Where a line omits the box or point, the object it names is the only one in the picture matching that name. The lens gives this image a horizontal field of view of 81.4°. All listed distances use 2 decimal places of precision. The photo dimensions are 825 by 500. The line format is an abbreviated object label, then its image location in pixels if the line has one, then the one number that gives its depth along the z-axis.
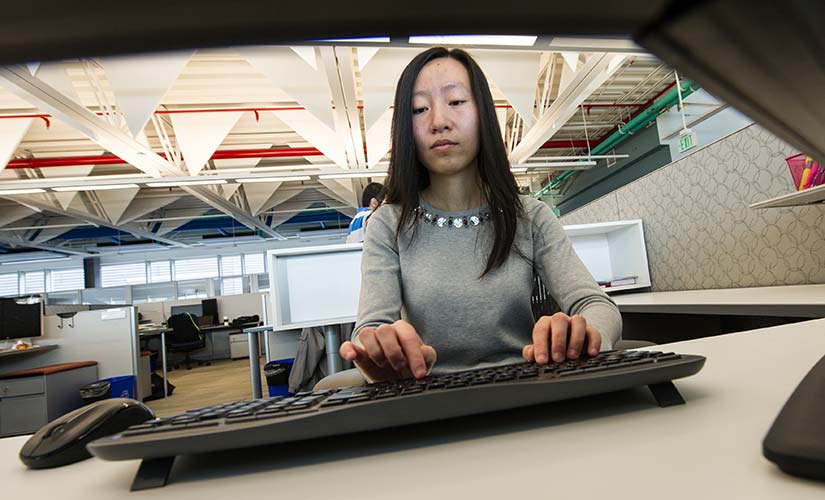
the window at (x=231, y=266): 13.04
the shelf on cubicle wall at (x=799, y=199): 1.31
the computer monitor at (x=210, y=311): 9.02
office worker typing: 0.88
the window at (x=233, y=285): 12.63
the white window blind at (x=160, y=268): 12.94
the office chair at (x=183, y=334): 8.10
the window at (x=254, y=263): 13.09
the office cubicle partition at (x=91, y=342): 4.82
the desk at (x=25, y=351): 4.23
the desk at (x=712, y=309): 1.15
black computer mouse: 0.43
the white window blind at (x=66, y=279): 12.78
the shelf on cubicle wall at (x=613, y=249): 2.65
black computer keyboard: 0.34
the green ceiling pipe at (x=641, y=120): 6.14
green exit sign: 3.76
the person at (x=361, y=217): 3.10
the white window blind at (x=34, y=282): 12.63
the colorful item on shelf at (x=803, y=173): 1.45
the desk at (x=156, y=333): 5.58
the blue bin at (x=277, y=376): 3.47
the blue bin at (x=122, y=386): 4.60
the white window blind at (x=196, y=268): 12.95
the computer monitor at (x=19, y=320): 4.41
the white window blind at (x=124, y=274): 12.84
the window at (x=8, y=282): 12.63
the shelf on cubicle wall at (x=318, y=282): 2.82
